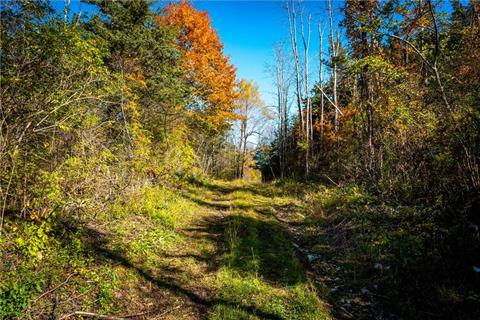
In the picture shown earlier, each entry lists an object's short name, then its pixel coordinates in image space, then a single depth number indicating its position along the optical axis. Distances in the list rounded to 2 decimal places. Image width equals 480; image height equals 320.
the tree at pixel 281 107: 24.85
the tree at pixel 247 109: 30.88
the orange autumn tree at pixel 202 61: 18.28
